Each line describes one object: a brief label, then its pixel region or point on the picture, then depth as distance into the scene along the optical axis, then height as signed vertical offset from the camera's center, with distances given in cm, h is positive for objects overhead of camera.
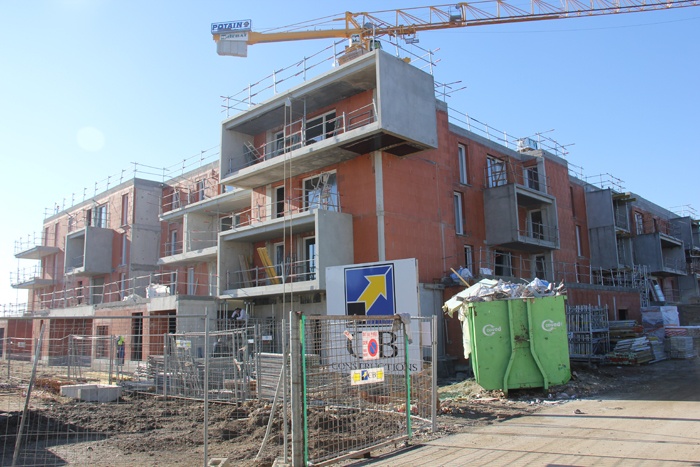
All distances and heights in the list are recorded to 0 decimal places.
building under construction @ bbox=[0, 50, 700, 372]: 2166 +502
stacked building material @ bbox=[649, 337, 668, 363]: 2196 -155
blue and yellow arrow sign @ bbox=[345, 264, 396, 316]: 1164 +58
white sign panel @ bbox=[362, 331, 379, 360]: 883 -42
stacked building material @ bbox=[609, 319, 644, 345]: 2229 -83
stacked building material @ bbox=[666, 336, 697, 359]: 2281 -150
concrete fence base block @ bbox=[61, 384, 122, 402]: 1427 -168
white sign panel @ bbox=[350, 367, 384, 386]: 839 -86
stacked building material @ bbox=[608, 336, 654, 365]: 2023 -149
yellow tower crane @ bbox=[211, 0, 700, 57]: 3553 +1848
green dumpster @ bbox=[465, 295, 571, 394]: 1366 -71
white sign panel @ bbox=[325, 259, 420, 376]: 880 +16
